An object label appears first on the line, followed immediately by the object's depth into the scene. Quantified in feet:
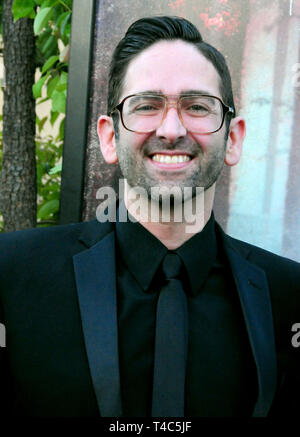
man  4.61
